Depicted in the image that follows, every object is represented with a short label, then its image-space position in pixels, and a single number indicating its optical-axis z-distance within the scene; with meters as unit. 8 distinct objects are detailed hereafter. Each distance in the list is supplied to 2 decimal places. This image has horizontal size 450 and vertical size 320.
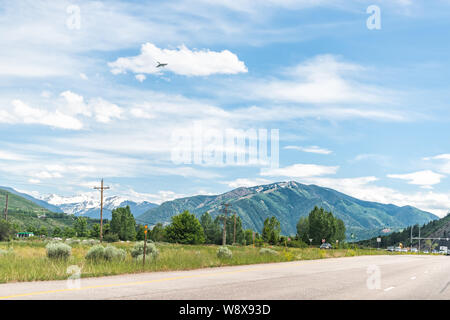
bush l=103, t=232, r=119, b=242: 100.59
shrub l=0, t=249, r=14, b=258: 27.35
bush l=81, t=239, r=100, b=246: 61.47
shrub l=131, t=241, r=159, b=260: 25.64
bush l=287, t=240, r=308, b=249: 88.19
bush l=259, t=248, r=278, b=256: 37.53
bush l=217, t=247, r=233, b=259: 29.98
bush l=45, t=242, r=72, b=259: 23.39
